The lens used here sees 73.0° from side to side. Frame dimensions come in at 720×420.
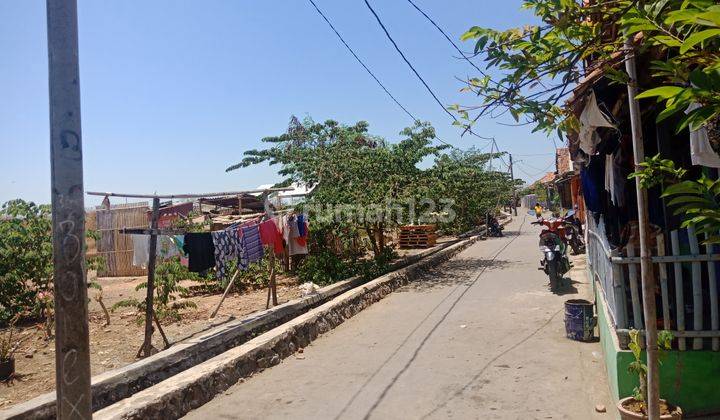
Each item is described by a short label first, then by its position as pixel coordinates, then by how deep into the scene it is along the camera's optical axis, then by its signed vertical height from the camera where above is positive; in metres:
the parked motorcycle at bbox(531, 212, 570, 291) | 9.67 -0.93
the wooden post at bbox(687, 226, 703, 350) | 3.89 -0.69
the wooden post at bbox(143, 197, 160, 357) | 6.82 -0.73
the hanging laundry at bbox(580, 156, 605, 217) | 5.05 +0.29
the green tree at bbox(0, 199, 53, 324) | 8.94 -0.40
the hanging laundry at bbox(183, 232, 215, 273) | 8.24 -0.42
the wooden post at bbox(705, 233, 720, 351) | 3.85 -0.78
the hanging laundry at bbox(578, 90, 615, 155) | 3.95 +0.73
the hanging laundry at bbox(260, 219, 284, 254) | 9.20 -0.17
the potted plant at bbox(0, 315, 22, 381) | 6.40 -1.68
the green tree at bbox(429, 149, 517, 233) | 23.17 +1.33
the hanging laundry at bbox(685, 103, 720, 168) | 3.35 +0.38
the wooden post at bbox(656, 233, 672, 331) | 3.93 -0.70
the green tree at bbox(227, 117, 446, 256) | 12.46 +1.17
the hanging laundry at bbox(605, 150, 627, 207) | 4.61 +0.28
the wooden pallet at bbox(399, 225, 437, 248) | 20.41 -0.77
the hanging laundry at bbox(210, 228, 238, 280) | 8.40 -0.38
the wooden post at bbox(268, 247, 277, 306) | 9.35 -1.02
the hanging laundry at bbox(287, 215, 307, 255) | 10.49 -0.35
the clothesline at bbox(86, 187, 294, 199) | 6.98 +0.51
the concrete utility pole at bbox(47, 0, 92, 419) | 2.56 +0.08
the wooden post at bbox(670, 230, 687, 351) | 3.91 -0.71
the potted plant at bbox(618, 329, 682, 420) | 3.57 -1.47
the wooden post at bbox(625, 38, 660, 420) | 3.23 -0.50
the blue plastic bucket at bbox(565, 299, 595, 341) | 6.29 -1.43
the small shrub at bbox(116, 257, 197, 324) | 8.02 -0.86
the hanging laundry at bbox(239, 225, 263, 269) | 8.75 -0.39
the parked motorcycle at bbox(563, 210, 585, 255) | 14.48 -0.75
